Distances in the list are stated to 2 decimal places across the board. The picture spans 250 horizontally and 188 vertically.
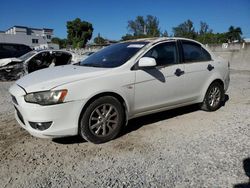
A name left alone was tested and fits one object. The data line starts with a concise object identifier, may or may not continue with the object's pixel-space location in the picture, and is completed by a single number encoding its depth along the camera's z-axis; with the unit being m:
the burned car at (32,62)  7.71
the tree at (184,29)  53.18
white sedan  2.65
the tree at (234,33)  51.12
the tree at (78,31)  51.82
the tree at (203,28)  53.61
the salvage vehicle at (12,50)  9.70
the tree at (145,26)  46.89
